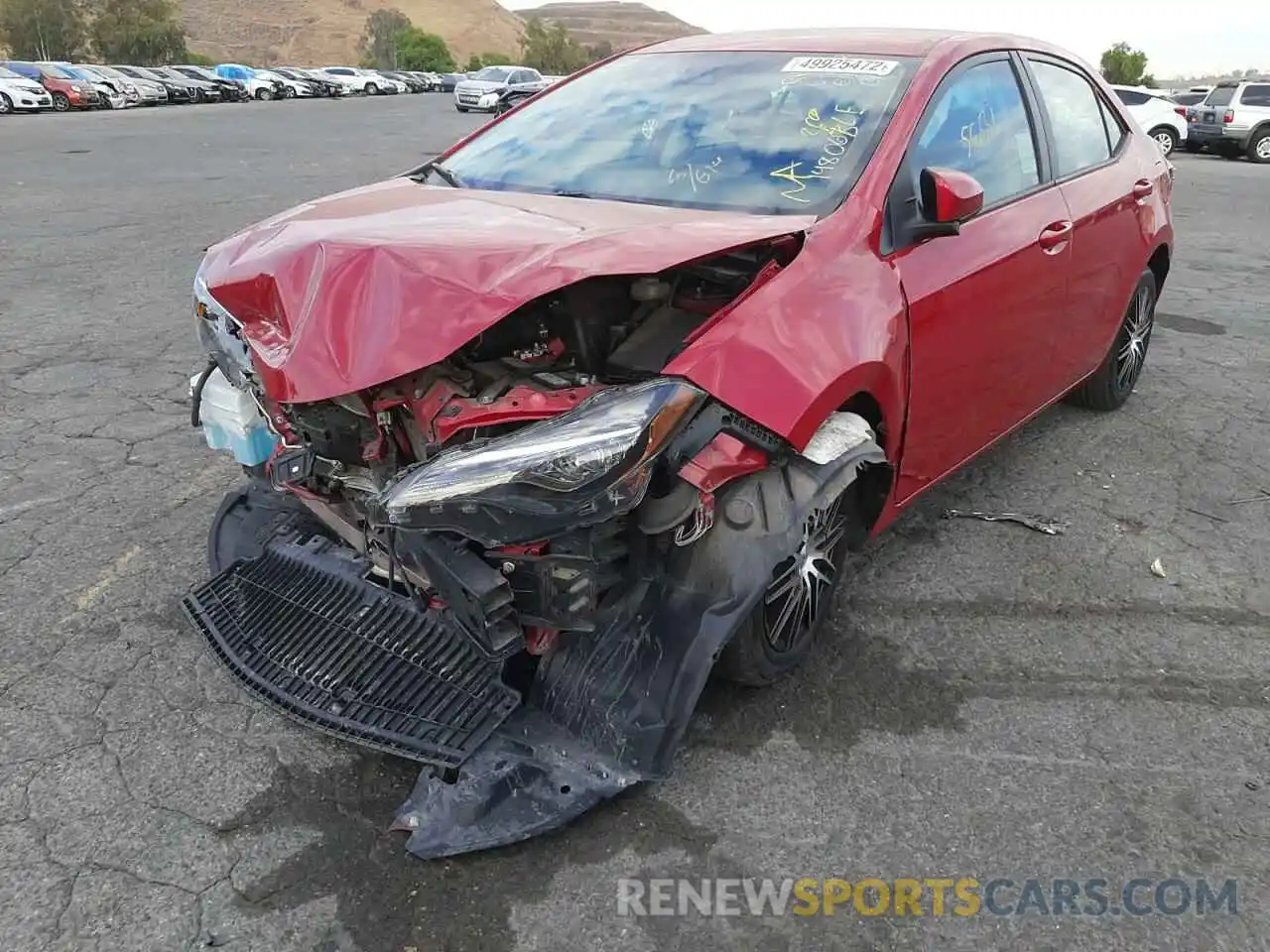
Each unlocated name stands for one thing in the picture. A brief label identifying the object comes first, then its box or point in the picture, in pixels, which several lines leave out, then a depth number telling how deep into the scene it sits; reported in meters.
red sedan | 2.32
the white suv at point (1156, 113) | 20.67
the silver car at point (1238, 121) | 21.44
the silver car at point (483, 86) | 32.69
